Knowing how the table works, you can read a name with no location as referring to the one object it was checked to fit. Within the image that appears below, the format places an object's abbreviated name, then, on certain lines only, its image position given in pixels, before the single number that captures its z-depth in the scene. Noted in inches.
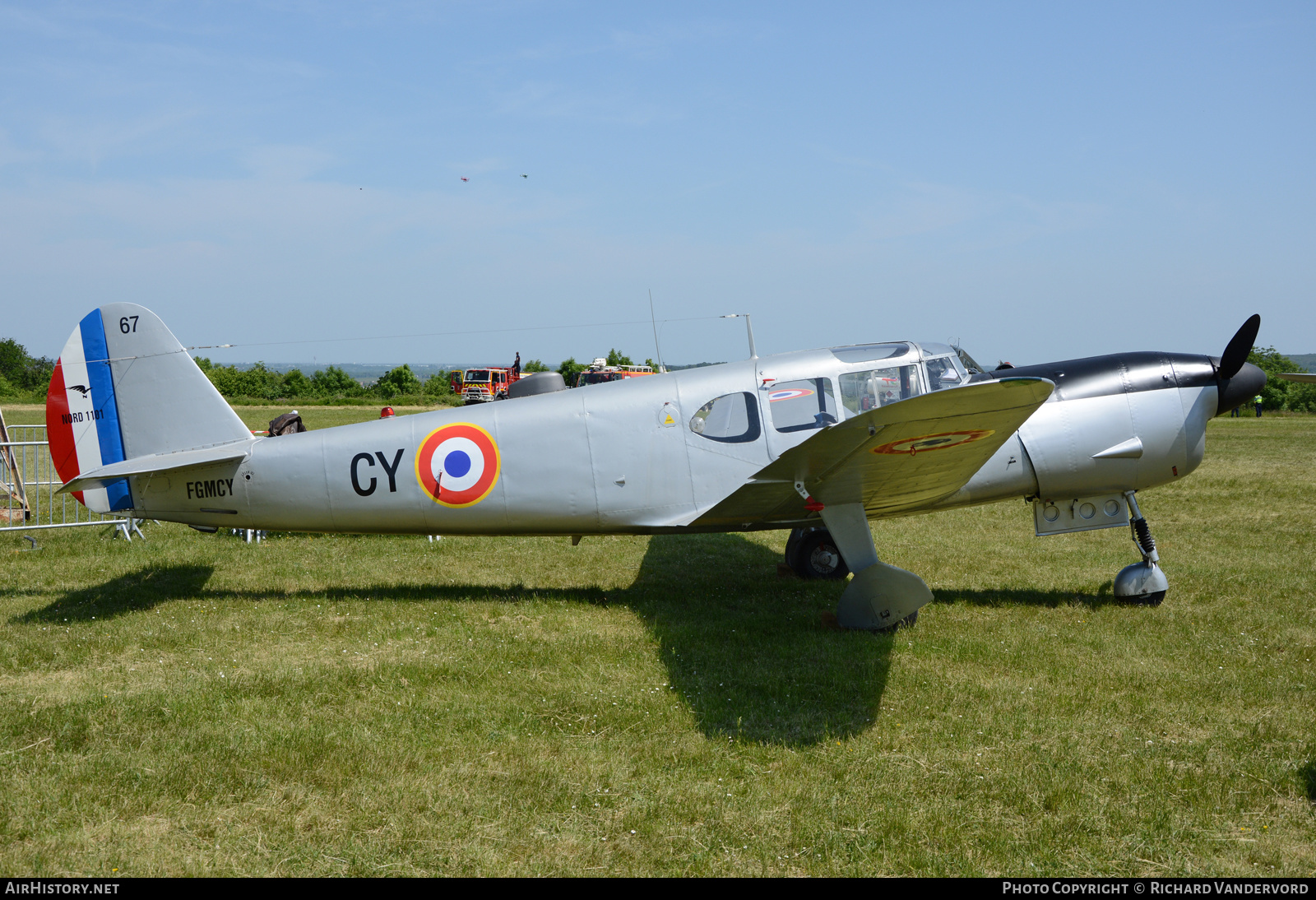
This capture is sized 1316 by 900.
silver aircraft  270.1
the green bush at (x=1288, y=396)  1496.1
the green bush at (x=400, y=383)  1977.1
